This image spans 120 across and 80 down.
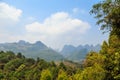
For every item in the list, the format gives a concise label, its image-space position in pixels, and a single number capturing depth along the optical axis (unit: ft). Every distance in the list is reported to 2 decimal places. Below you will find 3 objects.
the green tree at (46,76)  96.62
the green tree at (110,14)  31.47
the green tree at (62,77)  91.81
